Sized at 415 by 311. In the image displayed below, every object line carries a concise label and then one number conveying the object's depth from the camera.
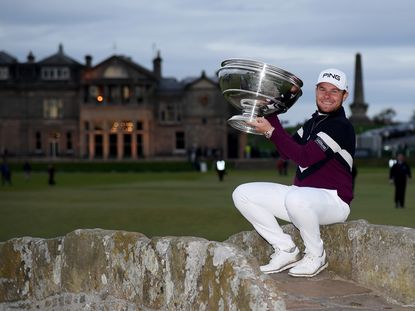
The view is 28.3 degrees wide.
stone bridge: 4.91
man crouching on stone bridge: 6.79
